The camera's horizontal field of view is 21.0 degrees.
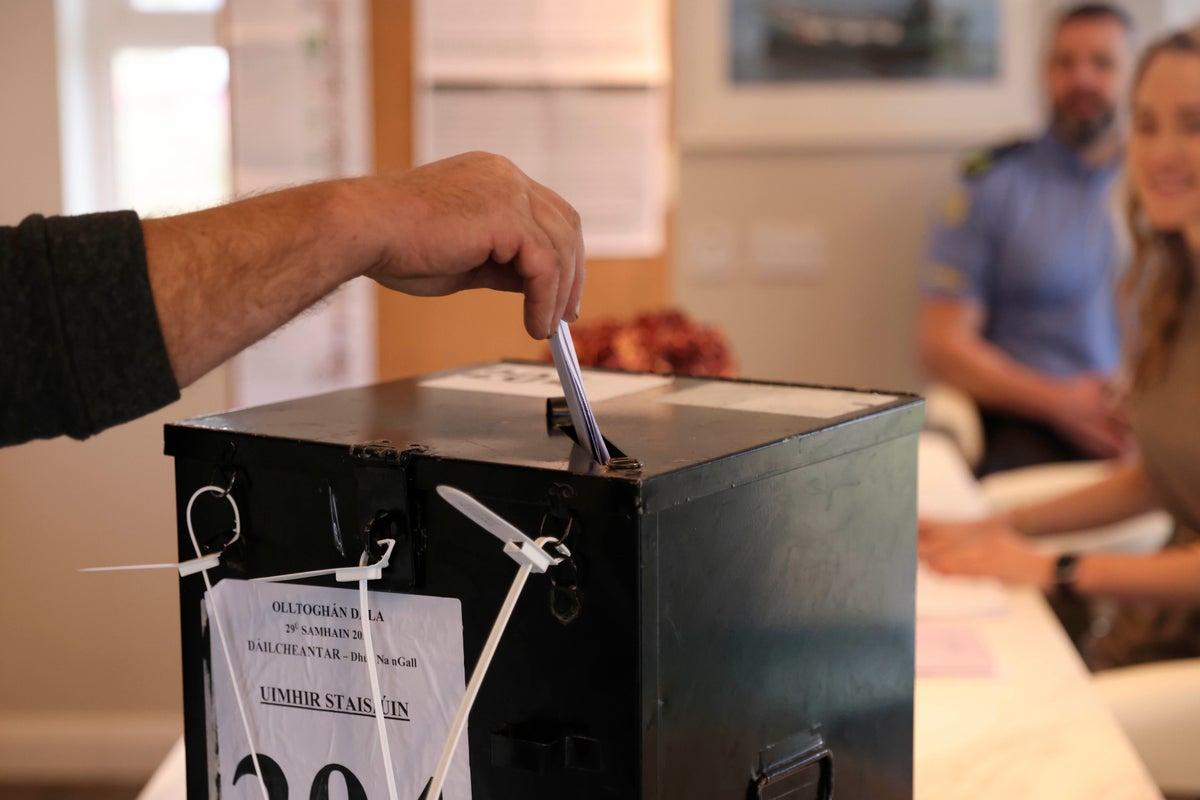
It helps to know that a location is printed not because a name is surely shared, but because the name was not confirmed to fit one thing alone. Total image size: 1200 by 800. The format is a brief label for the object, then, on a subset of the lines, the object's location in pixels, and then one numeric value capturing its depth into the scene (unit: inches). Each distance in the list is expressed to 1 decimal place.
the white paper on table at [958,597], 159.8
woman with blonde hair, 181.7
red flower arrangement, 170.9
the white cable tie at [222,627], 79.5
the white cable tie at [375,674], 72.7
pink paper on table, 139.5
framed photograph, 234.9
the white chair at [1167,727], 145.2
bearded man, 230.7
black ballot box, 69.1
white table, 112.9
